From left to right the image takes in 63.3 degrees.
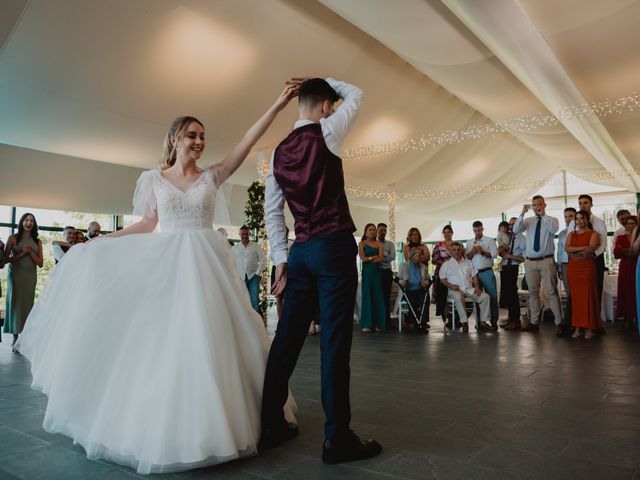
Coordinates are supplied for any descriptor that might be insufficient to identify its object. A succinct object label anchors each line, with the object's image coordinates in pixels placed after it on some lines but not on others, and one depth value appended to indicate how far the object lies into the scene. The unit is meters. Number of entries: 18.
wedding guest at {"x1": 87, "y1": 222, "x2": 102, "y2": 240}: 6.01
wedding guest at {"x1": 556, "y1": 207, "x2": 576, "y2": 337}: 6.02
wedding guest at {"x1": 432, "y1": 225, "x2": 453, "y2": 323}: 7.36
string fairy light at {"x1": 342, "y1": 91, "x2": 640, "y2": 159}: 8.02
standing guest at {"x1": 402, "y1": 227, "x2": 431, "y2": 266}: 7.32
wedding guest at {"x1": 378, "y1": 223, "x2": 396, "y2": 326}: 7.40
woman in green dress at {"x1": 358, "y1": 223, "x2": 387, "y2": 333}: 7.04
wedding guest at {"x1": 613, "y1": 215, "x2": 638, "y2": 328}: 6.42
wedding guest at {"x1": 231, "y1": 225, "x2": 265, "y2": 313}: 7.63
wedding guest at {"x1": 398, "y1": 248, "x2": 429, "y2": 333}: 7.03
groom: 1.90
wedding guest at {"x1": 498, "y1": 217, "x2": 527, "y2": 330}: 6.96
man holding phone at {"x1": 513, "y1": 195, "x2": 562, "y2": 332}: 6.40
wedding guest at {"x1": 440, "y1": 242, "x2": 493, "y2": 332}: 6.91
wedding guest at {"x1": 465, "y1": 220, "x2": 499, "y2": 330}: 7.06
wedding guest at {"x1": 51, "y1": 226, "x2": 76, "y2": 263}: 5.83
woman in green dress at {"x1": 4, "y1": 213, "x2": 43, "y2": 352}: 5.70
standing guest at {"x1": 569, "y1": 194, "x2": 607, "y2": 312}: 6.00
